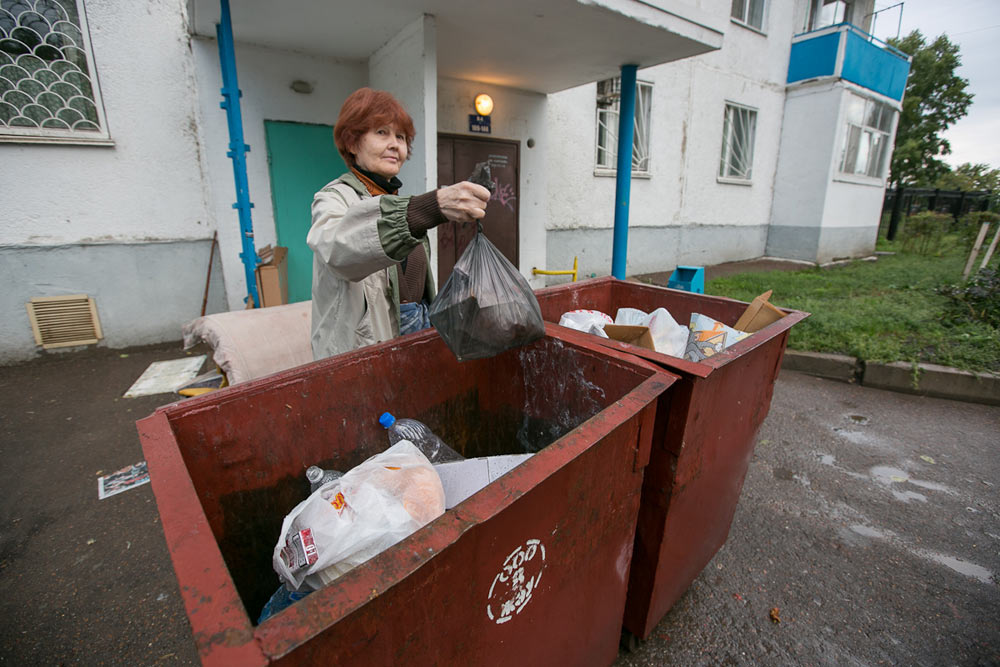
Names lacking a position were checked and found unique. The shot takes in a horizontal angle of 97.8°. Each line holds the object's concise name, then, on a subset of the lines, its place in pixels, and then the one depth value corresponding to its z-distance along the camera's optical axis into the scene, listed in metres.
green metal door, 4.73
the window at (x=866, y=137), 10.22
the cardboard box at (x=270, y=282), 4.17
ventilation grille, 4.23
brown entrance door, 5.20
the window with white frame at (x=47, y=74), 3.91
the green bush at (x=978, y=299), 4.73
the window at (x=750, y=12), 9.25
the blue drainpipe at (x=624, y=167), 4.93
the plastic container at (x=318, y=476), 1.35
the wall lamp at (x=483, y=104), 5.09
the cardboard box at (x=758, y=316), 2.13
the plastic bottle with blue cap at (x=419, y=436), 1.57
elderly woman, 1.26
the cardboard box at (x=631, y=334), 1.75
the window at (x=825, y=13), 10.78
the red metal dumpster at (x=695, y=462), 1.39
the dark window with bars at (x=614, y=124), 7.01
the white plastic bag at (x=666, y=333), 1.88
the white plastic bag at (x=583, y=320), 2.12
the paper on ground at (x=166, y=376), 3.82
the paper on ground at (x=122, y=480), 2.67
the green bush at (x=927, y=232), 11.17
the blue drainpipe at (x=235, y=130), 3.54
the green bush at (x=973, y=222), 7.98
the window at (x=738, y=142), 9.45
